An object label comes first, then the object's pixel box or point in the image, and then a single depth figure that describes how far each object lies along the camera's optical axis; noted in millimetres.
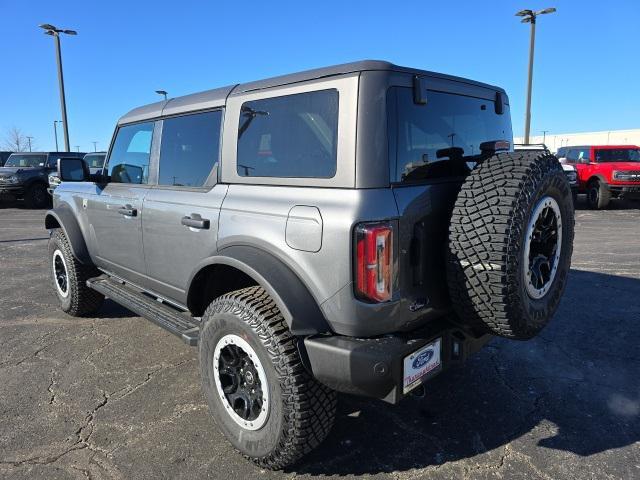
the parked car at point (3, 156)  27205
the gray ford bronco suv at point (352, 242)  2133
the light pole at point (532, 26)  16452
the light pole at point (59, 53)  18219
